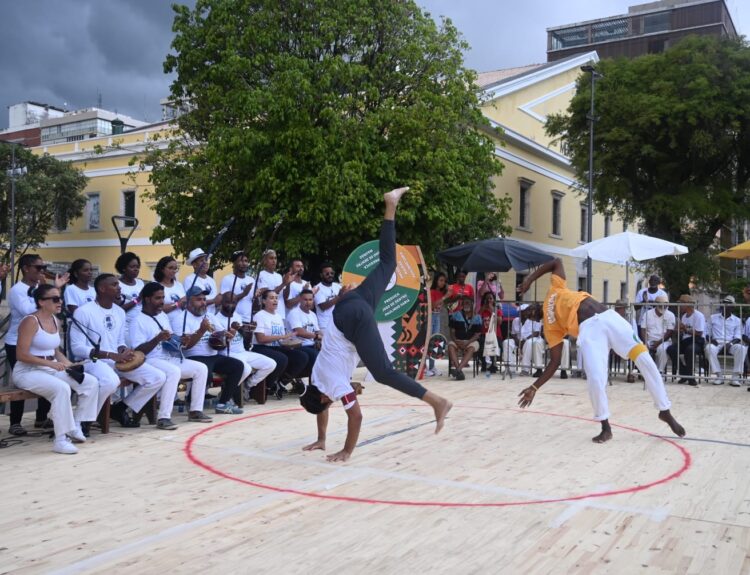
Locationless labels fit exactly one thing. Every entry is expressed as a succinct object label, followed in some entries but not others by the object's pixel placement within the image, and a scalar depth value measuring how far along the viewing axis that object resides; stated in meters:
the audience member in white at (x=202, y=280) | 9.72
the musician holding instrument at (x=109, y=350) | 7.70
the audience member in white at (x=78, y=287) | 8.52
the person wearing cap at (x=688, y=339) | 13.70
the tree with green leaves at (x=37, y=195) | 36.88
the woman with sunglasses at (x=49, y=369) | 7.05
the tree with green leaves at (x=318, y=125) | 19.86
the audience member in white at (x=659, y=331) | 13.98
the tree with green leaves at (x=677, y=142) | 28.30
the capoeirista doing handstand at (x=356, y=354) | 6.52
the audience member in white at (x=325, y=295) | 11.91
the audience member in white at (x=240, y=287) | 10.22
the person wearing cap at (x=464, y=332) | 14.05
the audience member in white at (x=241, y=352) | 9.78
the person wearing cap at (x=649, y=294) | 14.17
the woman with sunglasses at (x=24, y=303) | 8.24
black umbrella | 14.05
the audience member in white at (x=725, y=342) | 13.59
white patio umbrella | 14.39
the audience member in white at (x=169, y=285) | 9.12
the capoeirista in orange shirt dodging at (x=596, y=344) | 7.71
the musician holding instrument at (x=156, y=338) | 8.21
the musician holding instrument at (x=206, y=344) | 9.01
